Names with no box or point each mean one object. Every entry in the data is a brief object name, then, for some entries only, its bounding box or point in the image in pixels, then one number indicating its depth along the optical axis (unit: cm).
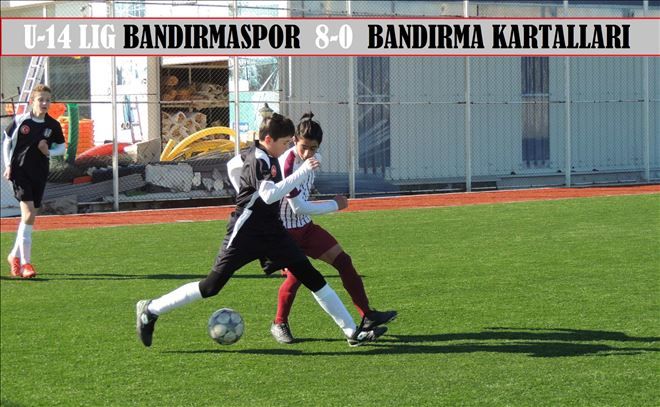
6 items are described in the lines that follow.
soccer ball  1673
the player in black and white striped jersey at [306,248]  1678
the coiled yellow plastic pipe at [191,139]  5000
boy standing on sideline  2492
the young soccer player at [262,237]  1609
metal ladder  5306
